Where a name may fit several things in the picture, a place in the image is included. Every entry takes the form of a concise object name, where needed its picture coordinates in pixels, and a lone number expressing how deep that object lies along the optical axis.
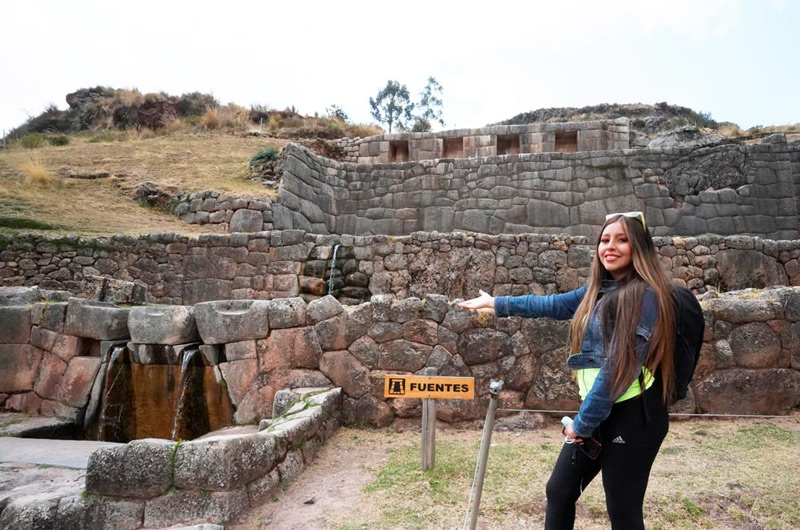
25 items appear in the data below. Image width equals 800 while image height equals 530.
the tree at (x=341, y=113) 34.12
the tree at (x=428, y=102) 38.66
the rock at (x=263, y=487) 3.09
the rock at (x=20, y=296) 5.64
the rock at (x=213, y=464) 2.95
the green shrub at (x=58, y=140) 19.52
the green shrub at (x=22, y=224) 9.52
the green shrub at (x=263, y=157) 13.47
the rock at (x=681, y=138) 19.50
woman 1.79
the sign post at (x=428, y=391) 3.43
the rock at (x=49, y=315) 5.24
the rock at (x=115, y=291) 6.55
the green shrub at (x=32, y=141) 18.23
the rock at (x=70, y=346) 5.17
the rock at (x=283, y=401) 4.26
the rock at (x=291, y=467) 3.38
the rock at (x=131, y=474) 2.96
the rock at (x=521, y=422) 4.38
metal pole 2.36
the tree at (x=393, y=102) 39.06
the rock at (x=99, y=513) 2.90
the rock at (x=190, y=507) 2.91
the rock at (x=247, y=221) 10.91
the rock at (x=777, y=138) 11.51
